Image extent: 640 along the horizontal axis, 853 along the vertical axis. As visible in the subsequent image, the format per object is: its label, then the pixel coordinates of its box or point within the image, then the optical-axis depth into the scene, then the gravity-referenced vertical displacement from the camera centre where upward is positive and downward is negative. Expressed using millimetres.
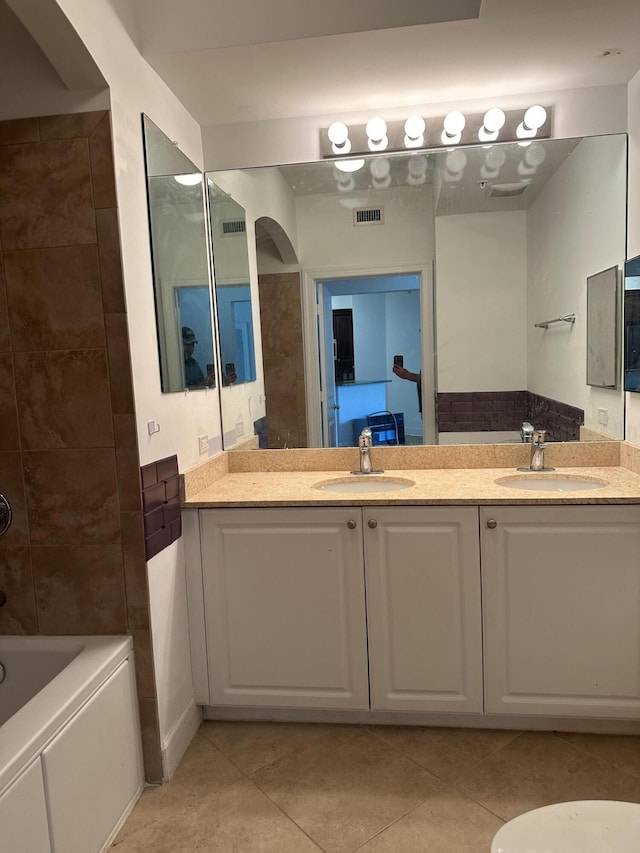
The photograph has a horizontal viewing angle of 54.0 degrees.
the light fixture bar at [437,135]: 2457 +862
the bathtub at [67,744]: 1404 -956
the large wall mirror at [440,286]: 2506 +279
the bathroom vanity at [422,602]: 2078 -851
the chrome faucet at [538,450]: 2512 -403
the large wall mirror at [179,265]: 2092 +361
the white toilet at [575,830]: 1086 -856
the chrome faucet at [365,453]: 2625 -404
